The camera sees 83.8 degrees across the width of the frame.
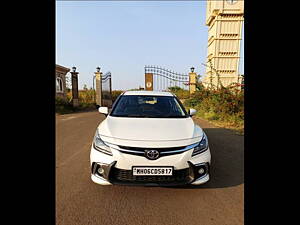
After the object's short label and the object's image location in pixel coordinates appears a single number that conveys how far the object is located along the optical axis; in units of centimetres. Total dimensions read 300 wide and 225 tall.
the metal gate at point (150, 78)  1325
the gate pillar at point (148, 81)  1325
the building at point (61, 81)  1370
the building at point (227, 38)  1380
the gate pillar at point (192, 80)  1231
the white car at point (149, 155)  198
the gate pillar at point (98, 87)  1438
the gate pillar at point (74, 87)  1277
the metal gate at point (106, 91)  1478
